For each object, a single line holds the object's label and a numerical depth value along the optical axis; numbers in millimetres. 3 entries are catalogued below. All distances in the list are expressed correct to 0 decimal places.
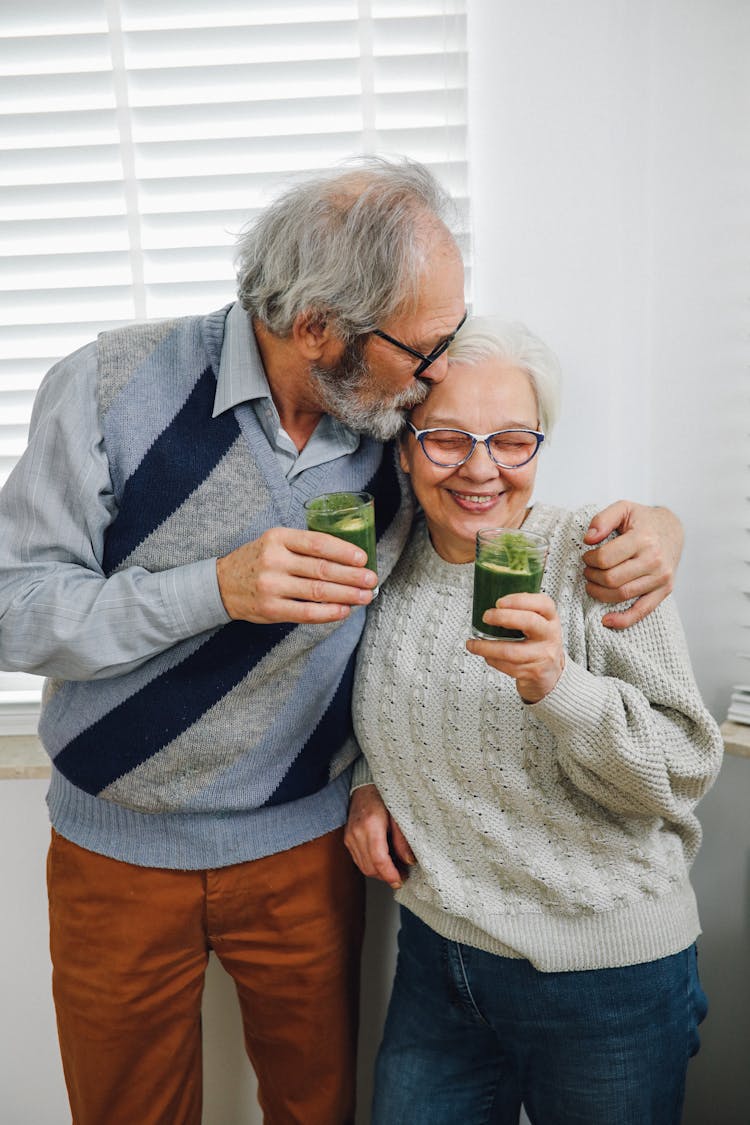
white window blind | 1839
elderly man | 1395
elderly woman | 1413
